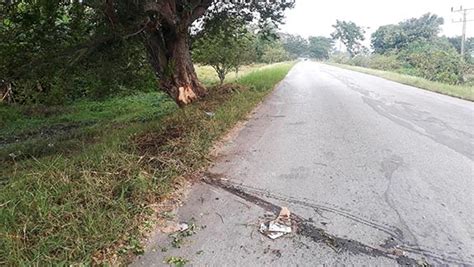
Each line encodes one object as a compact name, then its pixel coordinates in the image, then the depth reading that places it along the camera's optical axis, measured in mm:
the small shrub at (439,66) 22625
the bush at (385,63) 36938
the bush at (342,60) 59781
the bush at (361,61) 47472
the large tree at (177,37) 7473
